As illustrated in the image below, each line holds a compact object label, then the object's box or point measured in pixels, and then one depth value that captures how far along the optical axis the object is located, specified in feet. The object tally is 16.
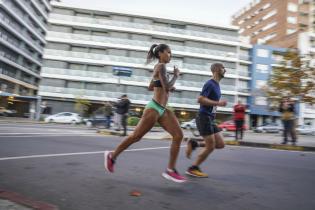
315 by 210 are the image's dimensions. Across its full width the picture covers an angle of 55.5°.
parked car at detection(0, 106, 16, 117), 114.36
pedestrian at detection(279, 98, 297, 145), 33.19
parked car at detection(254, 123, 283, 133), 114.62
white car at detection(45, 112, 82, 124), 103.19
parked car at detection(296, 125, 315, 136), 110.73
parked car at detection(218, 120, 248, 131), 106.63
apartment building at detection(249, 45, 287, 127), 155.43
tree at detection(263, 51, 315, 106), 35.47
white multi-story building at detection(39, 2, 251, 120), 134.51
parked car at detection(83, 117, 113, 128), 68.42
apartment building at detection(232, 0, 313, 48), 182.29
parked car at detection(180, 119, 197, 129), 112.11
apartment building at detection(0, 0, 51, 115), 136.15
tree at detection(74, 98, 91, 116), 125.18
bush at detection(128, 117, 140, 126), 90.26
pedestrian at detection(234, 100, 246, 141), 37.60
